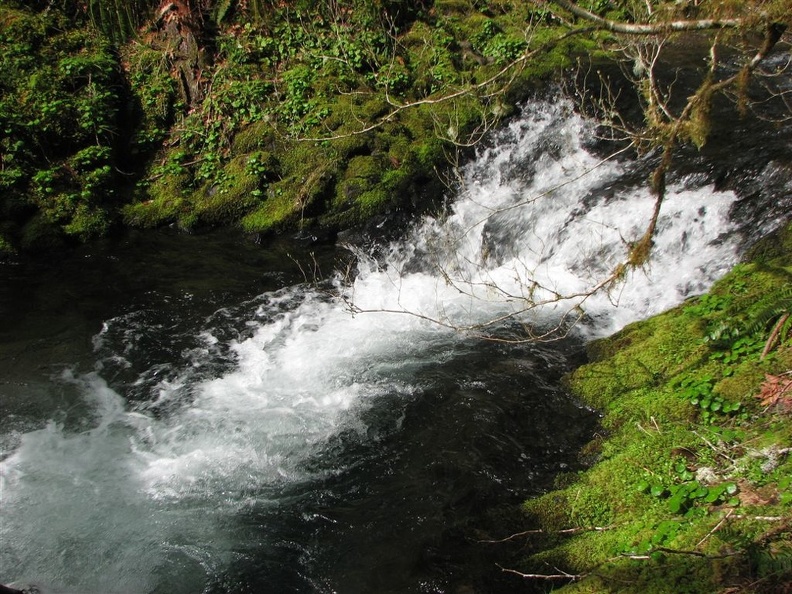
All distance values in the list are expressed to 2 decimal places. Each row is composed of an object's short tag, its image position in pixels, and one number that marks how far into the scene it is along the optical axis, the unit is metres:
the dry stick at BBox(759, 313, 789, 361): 4.57
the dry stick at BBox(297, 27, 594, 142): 3.62
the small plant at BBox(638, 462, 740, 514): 3.53
